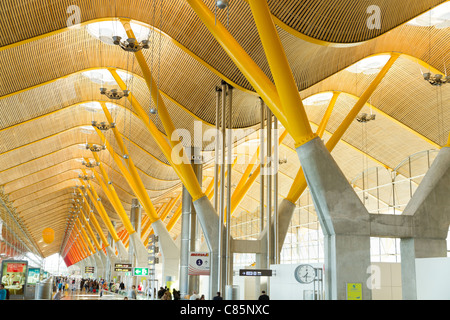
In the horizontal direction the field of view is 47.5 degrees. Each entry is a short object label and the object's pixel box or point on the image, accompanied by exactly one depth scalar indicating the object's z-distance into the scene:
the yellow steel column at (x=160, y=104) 22.03
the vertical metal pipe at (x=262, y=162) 25.47
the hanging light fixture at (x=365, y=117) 29.30
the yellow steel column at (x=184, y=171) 22.39
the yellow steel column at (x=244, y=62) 14.64
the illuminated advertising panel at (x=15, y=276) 18.67
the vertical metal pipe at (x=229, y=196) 23.23
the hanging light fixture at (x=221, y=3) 12.85
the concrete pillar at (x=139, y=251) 44.75
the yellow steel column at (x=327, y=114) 27.71
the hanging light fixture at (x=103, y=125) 32.03
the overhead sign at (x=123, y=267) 41.66
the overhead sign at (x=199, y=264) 23.31
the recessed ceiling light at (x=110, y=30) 25.47
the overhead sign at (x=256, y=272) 19.44
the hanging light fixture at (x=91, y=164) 43.09
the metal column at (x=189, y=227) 31.56
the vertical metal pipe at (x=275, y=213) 23.61
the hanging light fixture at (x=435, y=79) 21.65
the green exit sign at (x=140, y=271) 38.59
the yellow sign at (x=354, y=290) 14.03
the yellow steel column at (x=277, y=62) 13.63
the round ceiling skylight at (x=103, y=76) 32.00
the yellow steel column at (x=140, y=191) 34.22
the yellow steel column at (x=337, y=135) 23.48
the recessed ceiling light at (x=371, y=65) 28.56
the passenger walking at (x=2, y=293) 14.83
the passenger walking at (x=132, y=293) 36.00
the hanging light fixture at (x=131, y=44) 17.99
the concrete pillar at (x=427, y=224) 15.33
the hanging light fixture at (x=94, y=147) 36.65
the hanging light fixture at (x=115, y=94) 24.02
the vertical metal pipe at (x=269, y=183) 23.70
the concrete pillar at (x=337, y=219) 14.00
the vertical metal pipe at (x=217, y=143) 25.37
